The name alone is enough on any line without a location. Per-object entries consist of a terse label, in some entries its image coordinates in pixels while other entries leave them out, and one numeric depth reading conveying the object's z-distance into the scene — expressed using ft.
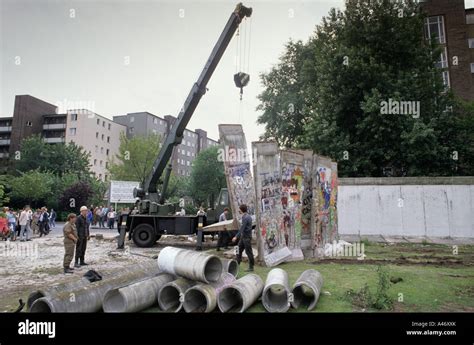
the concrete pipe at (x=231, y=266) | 24.40
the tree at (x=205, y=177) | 188.55
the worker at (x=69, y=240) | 29.89
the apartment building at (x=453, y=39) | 109.91
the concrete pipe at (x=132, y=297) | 17.93
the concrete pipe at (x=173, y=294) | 19.34
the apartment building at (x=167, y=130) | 250.16
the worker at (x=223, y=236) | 44.62
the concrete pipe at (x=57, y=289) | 17.48
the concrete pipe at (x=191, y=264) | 19.49
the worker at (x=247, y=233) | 29.55
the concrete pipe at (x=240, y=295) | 18.72
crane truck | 45.27
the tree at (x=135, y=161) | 156.04
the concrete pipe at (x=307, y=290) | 19.41
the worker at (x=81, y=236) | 33.04
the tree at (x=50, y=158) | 173.88
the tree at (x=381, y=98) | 64.75
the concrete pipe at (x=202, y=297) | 18.29
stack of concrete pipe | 17.85
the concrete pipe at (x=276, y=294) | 19.40
